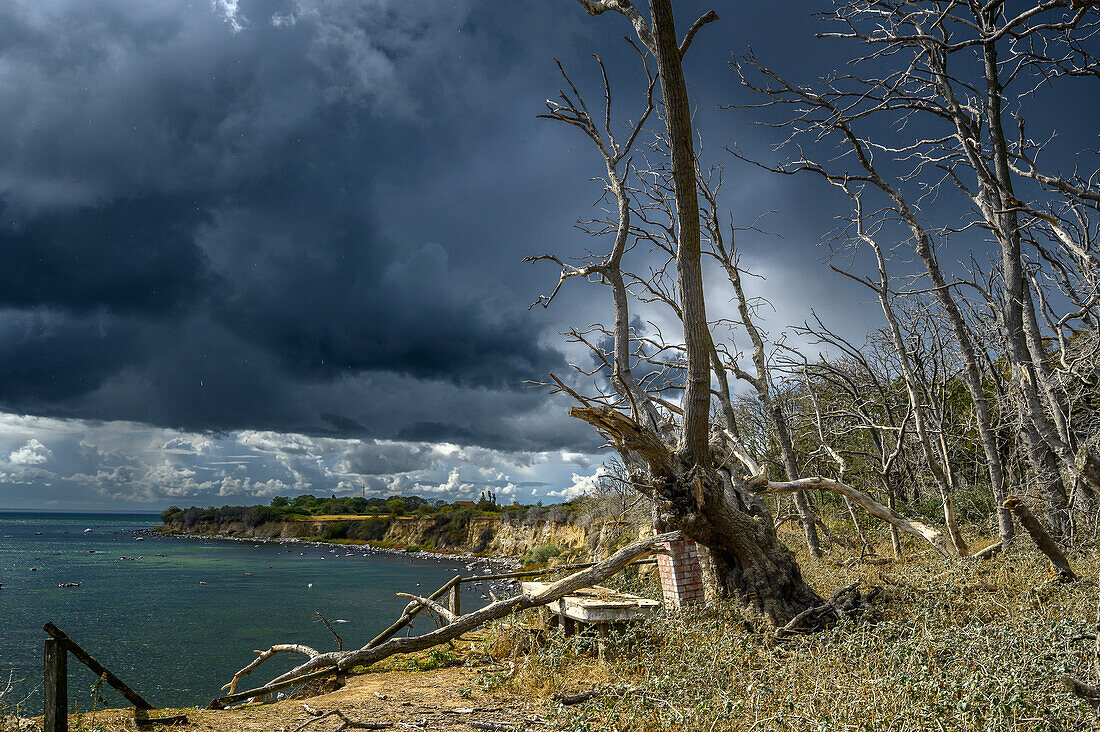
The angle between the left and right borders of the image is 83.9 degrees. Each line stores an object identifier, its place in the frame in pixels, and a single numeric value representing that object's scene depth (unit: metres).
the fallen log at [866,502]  8.62
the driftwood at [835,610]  6.61
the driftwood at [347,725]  5.51
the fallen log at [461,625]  6.41
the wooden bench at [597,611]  7.22
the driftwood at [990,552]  8.63
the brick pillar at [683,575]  7.82
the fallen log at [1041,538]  6.08
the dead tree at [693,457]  5.23
